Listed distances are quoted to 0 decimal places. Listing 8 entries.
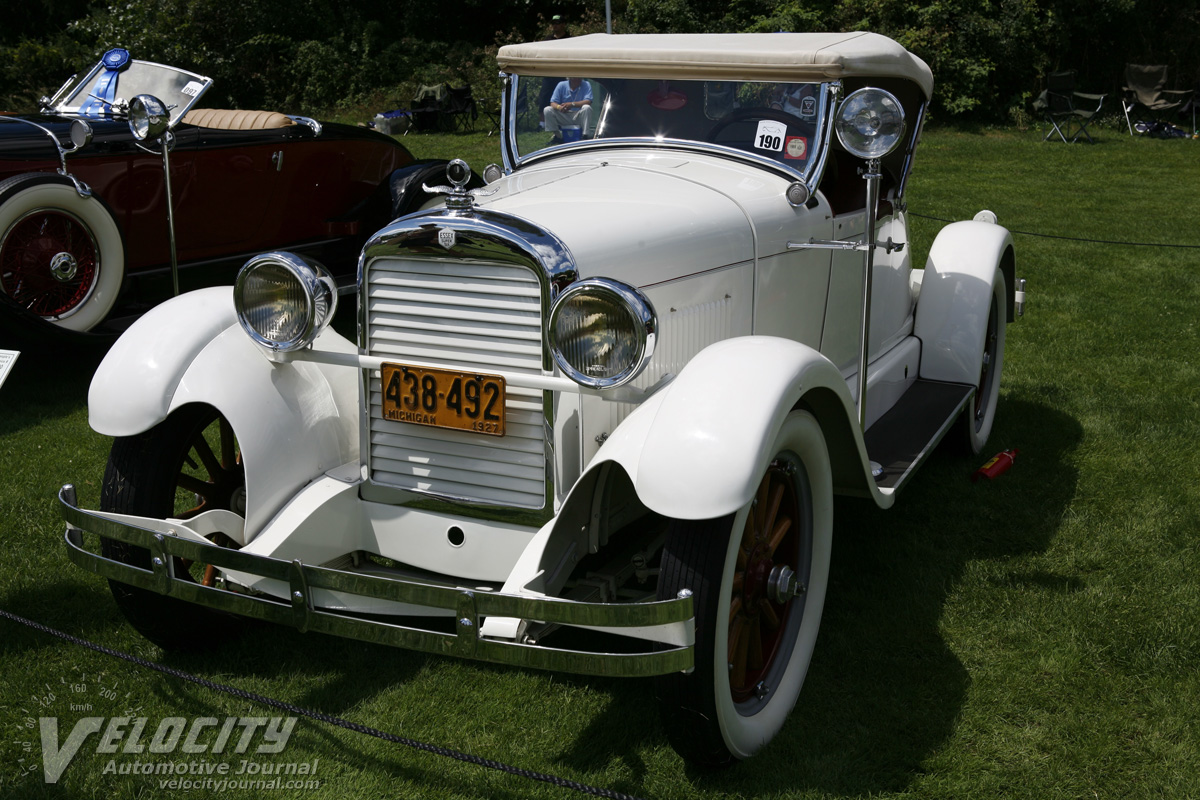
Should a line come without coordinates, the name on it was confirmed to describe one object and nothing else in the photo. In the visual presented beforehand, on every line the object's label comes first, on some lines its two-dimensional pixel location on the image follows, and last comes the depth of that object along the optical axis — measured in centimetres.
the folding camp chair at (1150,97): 1750
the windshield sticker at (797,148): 368
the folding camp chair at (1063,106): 1639
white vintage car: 240
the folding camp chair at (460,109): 1733
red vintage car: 571
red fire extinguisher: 450
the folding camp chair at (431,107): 1745
